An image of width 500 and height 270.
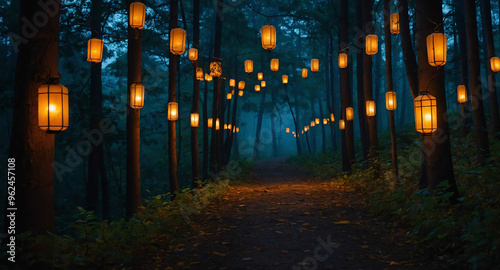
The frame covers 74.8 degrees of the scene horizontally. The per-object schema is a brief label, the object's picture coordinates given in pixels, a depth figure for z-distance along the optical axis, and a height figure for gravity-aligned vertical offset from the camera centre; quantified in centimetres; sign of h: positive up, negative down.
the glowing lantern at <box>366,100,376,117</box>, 1198 +148
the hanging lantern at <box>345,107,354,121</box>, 1465 +158
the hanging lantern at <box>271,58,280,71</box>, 1978 +526
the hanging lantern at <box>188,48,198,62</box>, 1367 +416
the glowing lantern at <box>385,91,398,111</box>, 1090 +159
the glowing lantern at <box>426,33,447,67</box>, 648 +193
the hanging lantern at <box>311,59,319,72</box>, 1817 +474
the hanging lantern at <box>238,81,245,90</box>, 2225 +460
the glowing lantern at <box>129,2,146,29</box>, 859 +370
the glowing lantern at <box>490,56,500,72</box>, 1306 +323
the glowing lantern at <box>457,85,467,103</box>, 1530 +246
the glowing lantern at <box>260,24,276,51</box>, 1168 +411
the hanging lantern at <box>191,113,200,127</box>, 1391 +145
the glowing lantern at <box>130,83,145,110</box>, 855 +153
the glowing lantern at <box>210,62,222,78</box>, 1466 +378
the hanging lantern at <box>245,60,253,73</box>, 1873 +496
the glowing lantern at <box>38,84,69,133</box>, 457 +69
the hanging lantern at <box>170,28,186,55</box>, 1045 +362
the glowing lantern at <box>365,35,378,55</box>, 1159 +374
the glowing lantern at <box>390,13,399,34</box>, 1129 +431
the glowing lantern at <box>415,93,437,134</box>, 649 +68
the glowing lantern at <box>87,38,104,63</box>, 947 +310
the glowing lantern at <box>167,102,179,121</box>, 1127 +147
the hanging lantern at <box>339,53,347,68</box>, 1464 +401
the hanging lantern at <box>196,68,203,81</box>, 1413 +349
